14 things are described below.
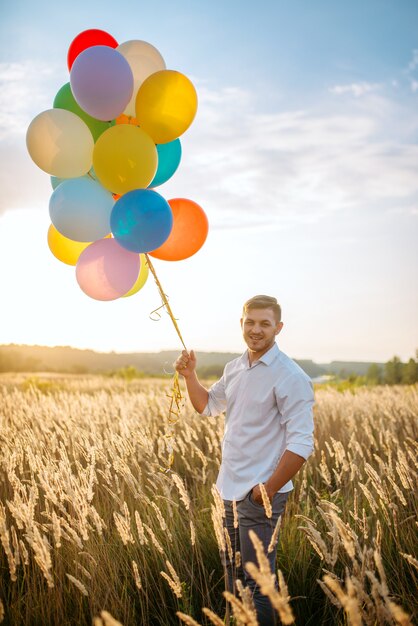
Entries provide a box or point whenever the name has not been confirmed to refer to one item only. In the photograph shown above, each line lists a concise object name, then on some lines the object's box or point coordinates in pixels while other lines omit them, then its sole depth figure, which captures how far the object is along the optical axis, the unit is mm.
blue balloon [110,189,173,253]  2977
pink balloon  3213
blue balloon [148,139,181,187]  3542
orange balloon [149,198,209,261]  3549
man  2352
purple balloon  3039
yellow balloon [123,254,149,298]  3689
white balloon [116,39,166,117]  3406
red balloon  3498
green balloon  3409
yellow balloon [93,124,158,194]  3045
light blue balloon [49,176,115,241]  3150
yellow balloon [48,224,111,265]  3664
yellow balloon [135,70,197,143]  3182
